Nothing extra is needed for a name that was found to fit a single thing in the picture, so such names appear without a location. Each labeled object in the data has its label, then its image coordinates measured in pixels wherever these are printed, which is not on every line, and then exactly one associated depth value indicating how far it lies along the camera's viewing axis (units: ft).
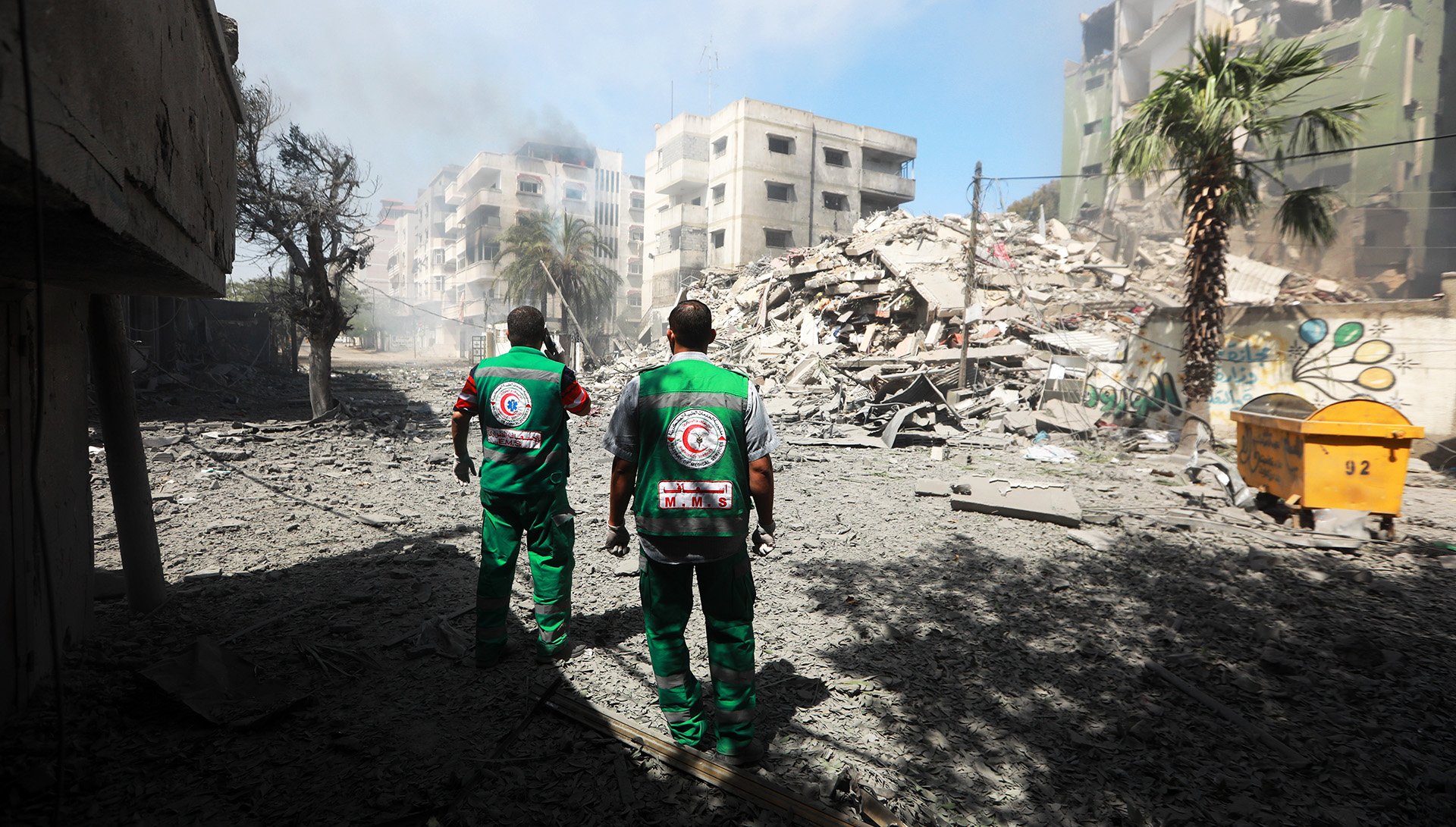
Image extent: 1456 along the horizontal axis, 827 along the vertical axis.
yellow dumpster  19.36
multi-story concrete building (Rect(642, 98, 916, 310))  119.24
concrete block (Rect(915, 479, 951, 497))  26.04
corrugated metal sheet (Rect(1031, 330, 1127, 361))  50.60
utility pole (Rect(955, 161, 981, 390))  51.44
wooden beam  7.93
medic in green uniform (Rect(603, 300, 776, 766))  8.70
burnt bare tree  40.75
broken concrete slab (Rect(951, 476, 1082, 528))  21.68
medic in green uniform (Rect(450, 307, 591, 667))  11.19
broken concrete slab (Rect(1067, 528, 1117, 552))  19.15
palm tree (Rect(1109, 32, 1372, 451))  31.83
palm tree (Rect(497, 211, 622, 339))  114.52
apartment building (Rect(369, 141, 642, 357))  174.40
